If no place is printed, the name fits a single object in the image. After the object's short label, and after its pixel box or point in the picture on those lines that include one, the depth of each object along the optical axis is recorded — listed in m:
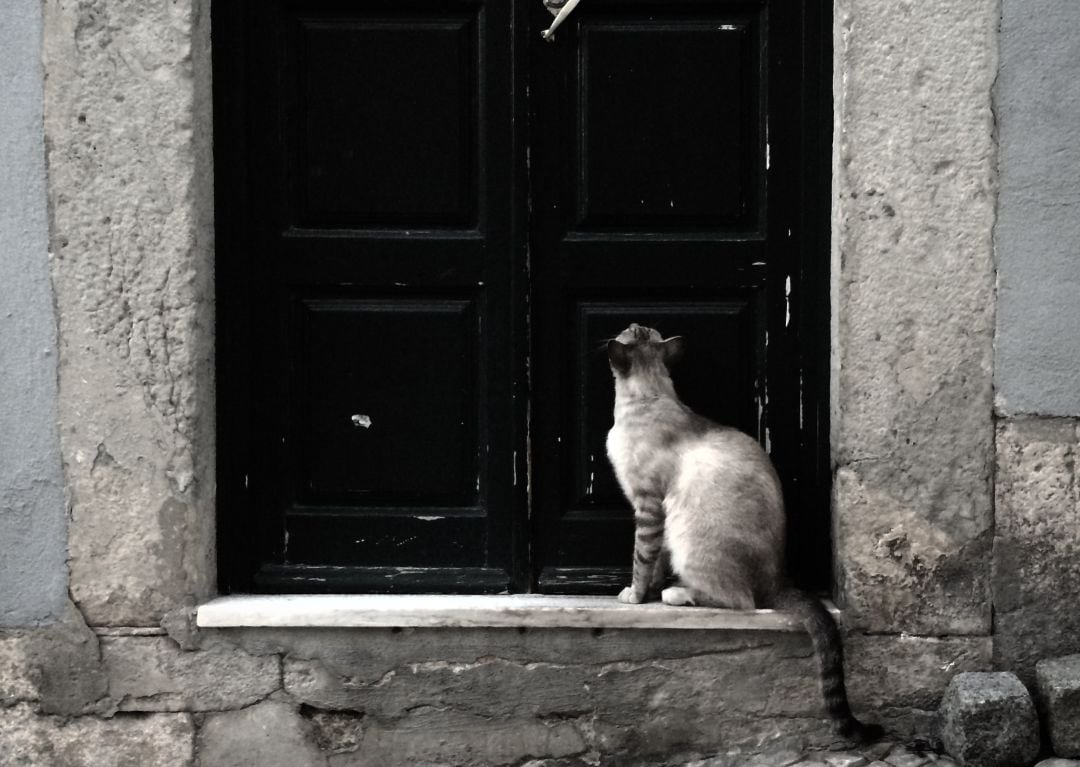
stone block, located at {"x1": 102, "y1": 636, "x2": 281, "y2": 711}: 3.76
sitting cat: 3.63
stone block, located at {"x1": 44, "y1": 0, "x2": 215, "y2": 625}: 3.69
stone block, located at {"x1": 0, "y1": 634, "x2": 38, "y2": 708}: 3.76
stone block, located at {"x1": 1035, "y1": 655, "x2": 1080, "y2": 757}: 3.48
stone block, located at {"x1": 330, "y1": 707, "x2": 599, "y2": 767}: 3.76
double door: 3.93
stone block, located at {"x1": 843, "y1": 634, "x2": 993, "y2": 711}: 3.72
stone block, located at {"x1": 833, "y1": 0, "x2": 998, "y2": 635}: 3.61
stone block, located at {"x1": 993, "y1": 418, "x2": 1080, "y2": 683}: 3.65
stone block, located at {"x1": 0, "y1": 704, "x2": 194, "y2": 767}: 3.77
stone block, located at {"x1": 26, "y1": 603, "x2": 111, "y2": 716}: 3.76
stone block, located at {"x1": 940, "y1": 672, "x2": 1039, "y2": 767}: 3.46
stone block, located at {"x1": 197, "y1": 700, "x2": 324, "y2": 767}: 3.76
